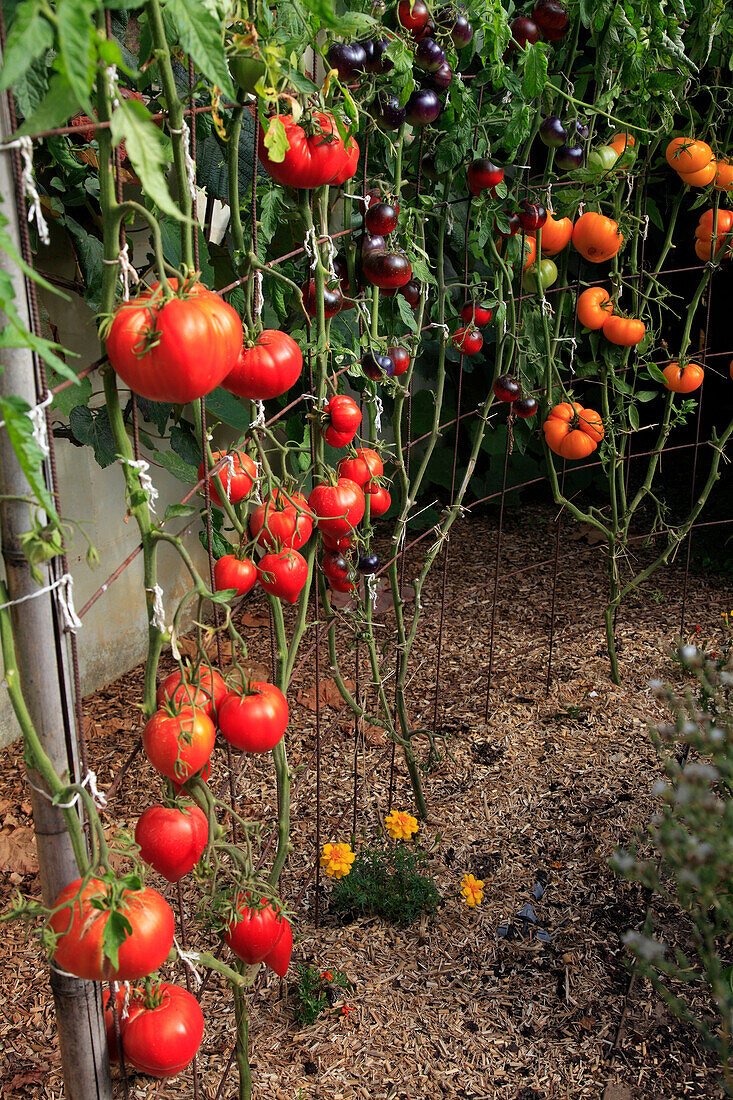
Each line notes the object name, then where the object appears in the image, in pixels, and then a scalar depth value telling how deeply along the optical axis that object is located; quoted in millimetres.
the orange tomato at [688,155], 2275
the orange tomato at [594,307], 2393
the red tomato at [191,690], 1013
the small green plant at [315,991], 1626
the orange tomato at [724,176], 2408
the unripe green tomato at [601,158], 2234
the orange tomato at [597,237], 2258
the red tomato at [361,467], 1537
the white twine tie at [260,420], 1264
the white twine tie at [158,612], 982
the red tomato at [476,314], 2031
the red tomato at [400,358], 1753
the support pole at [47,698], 871
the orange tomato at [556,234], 2266
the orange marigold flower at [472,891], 1861
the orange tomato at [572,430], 2395
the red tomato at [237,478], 1244
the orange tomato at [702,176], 2348
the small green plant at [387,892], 1844
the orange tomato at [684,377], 2566
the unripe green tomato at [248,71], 1049
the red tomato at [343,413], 1426
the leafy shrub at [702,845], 1152
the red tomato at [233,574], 1208
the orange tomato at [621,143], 2320
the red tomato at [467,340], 2021
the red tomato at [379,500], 1730
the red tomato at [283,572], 1276
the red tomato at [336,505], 1433
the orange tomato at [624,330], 2408
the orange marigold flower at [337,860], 1829
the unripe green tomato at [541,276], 2309
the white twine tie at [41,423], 856
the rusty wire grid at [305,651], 896
